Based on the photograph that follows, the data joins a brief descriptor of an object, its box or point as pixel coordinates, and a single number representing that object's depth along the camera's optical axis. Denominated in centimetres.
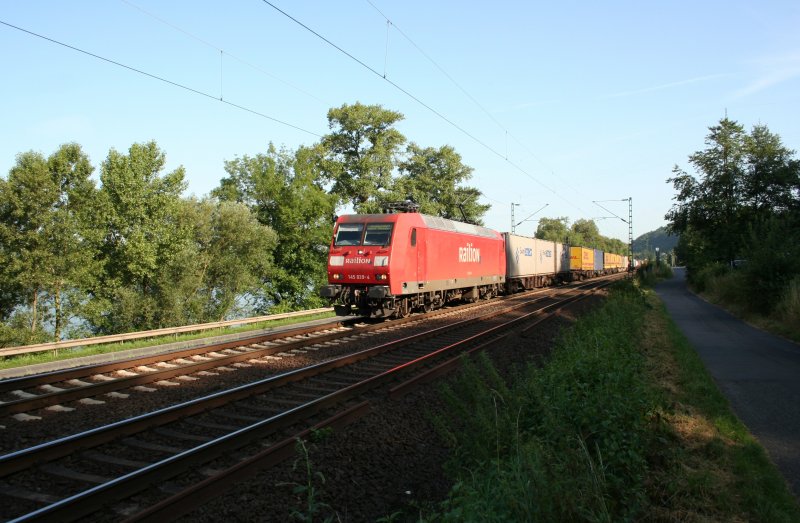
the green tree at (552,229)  11038
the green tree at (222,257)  3716
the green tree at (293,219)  4094
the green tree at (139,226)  3644
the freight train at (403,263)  1595
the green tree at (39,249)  3070
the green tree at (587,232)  13325
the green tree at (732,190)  2904
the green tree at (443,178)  5306
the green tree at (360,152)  4284
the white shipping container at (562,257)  4203
